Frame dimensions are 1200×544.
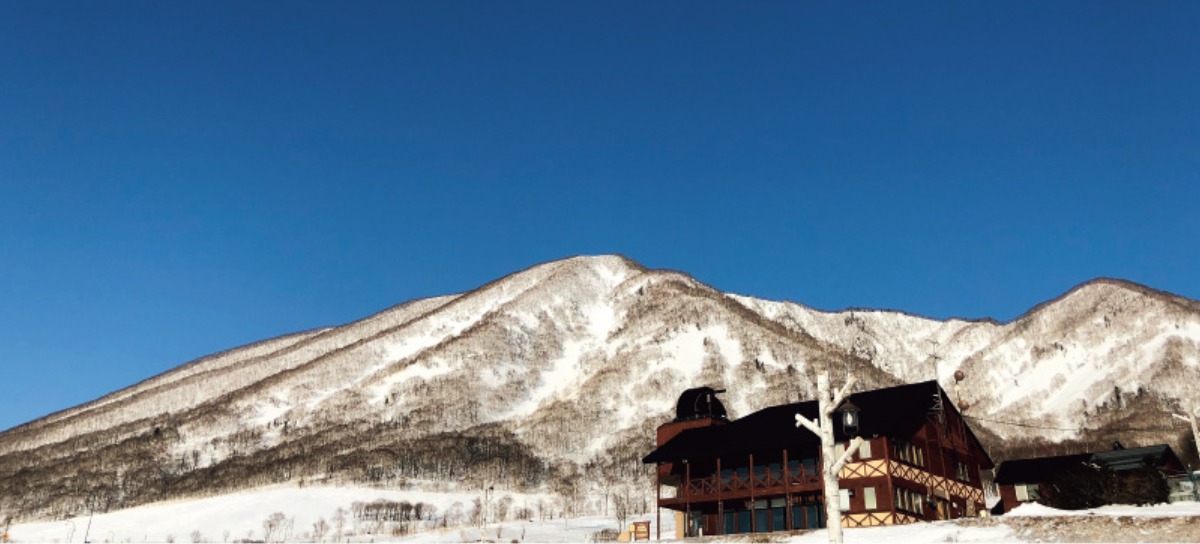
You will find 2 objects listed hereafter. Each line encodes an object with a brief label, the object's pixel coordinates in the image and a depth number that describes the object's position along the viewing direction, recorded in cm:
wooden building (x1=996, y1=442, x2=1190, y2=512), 5981
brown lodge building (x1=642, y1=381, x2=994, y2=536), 5025
